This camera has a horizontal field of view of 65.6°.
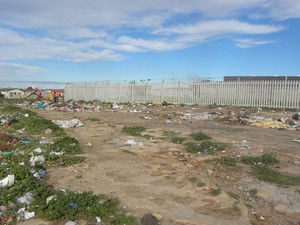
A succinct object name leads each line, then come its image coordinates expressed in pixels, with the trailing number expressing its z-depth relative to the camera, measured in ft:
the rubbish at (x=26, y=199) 9.43
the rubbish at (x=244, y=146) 16.98
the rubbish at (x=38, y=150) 15.42
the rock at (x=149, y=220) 8.43
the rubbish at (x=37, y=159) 13.75
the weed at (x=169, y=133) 20.87
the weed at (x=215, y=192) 10.50
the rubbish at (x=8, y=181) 10.66
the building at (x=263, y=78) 41.19
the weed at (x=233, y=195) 10.34
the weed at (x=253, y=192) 10.75
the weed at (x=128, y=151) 15.86
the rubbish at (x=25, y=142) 18.16
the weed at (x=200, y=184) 11.21
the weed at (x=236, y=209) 9.25
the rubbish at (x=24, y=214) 8.74
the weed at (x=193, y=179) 11.58
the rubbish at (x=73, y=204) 9.10
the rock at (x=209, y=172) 12.74
